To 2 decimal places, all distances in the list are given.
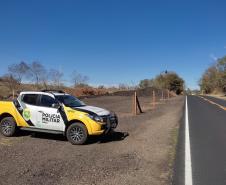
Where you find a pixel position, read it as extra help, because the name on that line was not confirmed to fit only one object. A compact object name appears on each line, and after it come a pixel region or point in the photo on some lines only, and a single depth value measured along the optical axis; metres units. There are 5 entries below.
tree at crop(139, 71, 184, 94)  76.85
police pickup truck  6.13
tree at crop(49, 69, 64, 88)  33.48
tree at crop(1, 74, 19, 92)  28.84
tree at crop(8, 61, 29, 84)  29.55
